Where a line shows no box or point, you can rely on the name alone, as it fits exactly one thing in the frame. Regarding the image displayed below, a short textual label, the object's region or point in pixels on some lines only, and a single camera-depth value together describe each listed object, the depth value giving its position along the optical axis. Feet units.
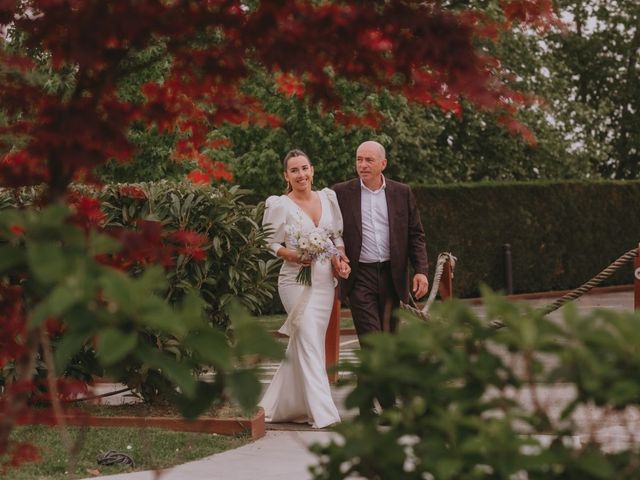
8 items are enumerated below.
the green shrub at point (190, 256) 30.68
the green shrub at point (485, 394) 9.41
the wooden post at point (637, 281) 35.04
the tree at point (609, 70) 141.59
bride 31.07
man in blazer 29.89
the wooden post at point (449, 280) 38.68
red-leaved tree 9.47
